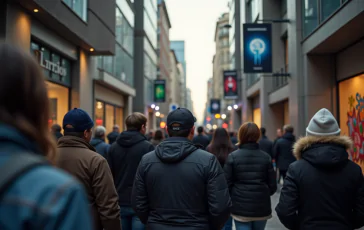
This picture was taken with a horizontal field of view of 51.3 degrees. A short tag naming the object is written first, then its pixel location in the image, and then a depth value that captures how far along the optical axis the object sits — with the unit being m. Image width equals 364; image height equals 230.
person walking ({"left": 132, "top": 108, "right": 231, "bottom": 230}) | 3.47
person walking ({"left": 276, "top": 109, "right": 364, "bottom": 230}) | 3.48
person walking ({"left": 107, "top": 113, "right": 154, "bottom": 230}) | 5.36
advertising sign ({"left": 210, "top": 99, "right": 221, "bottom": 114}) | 46.88
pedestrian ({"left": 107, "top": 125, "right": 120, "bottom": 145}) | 9.31
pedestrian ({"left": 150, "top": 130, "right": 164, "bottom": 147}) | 9.13
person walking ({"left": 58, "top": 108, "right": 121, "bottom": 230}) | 3.53
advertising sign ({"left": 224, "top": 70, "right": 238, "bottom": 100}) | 33.12
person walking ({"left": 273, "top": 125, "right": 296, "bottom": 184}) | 11.75
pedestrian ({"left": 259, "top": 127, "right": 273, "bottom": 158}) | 12.84
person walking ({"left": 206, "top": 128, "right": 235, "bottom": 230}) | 6.84
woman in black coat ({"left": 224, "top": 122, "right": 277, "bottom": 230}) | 5.10
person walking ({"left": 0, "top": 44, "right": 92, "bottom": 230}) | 1.13
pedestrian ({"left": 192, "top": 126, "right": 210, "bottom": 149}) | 11.75
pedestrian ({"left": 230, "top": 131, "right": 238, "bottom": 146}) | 14.17
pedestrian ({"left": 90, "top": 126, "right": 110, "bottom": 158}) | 7.95
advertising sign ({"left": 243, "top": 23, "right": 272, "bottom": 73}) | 17.47
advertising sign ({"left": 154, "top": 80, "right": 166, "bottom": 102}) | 39.91
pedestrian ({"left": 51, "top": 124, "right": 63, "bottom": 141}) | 8.66
